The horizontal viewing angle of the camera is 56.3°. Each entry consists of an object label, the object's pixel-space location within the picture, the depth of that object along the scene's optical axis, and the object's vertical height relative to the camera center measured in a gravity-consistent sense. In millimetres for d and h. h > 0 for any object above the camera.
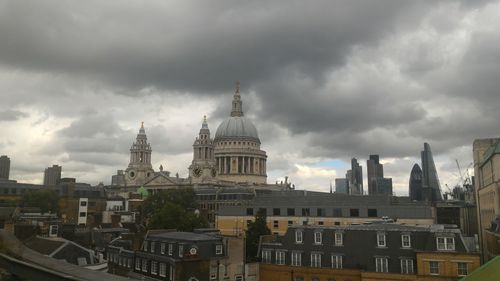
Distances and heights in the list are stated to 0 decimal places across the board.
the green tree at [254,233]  63750 -1547
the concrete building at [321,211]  80312 +2287
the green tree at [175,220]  80312 +257
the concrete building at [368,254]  41844 -2883
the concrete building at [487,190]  54588 +4898
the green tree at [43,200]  112375 +4739
